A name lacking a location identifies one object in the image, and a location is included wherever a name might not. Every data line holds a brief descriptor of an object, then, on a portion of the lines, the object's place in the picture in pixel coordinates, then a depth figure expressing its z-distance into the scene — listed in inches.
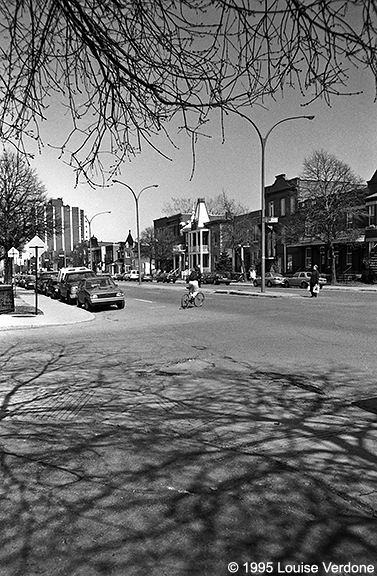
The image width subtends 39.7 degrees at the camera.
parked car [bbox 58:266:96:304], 1124.0
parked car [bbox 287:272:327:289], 1721.2
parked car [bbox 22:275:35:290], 2104.1
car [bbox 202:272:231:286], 2165.4
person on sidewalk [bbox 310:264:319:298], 1104.2
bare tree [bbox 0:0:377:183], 168.1
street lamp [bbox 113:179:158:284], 2012.1
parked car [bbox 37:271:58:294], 1676.7
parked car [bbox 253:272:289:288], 1872.0
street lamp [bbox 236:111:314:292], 1171.9
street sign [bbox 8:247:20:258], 1351.3
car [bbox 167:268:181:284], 2723.9
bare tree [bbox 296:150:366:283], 1745.8
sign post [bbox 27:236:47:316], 826.2
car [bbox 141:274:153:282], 3079.5
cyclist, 894.4
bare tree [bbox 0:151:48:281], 1218.0
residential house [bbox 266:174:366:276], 1942.7
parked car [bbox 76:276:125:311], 923.4
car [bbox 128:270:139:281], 3257.1
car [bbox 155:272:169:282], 2775.6
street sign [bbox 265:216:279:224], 2339.2
